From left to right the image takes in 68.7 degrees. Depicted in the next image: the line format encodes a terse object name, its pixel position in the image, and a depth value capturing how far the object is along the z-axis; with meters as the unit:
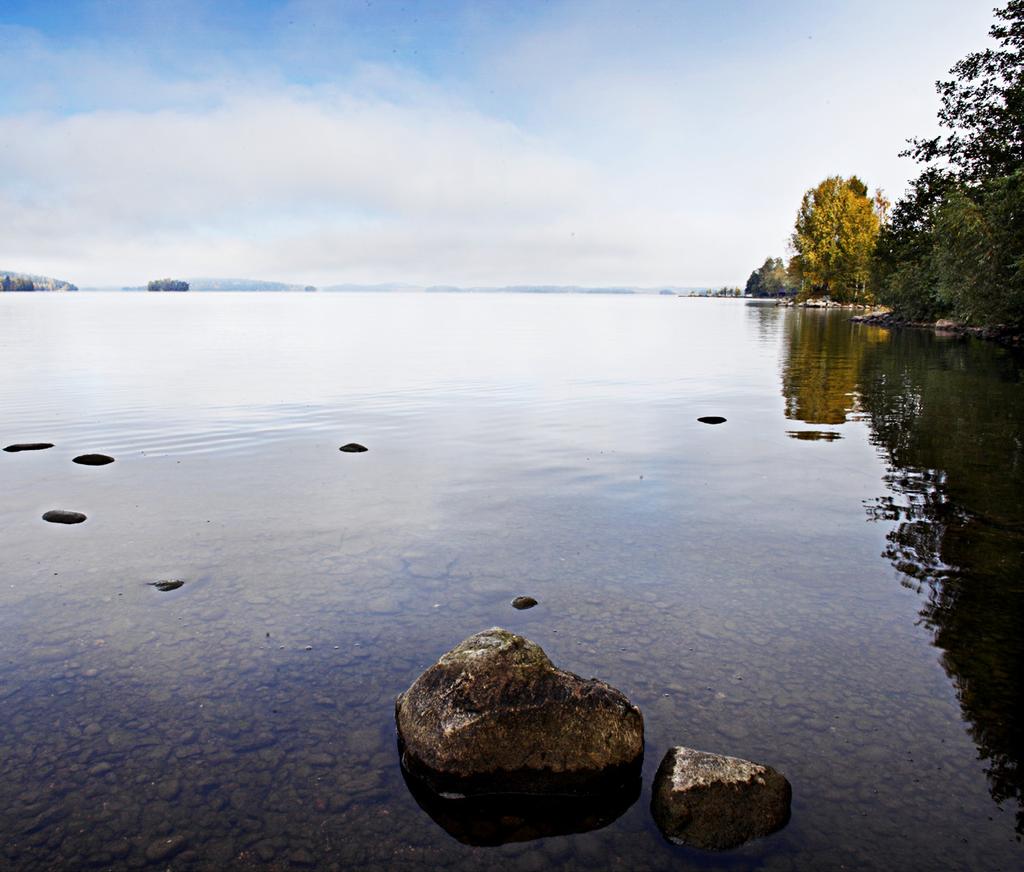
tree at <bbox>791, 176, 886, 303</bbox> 141.88
